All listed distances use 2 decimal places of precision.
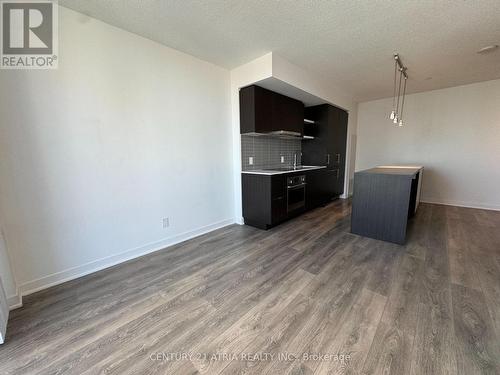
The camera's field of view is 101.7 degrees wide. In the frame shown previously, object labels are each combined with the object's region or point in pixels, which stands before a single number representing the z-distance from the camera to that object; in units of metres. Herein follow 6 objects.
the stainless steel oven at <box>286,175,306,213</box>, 3.45
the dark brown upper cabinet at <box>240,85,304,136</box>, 3.12
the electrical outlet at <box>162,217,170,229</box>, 2.68
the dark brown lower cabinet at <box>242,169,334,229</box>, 3.12
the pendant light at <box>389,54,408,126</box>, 3.07
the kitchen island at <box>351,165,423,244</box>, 2.60
